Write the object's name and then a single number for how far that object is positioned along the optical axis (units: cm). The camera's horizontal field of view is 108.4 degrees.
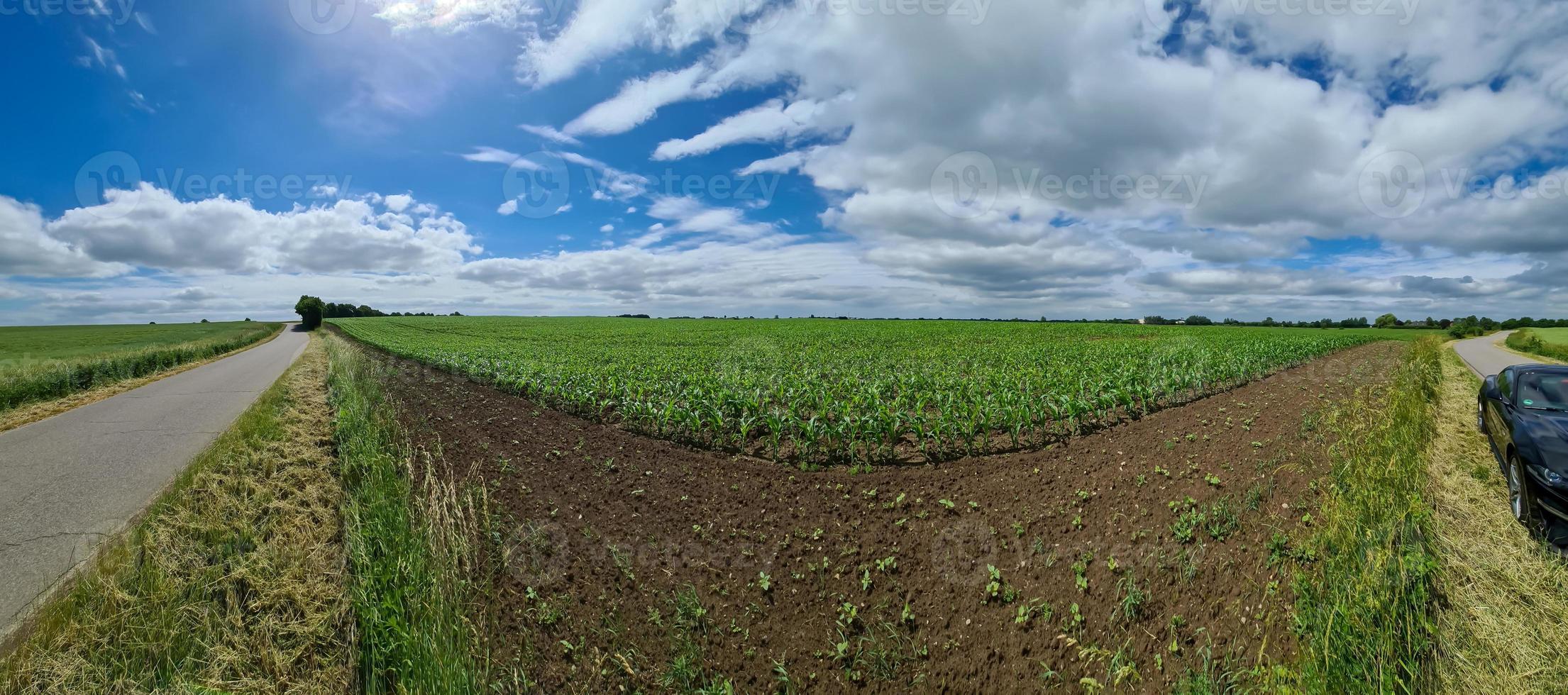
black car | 536
